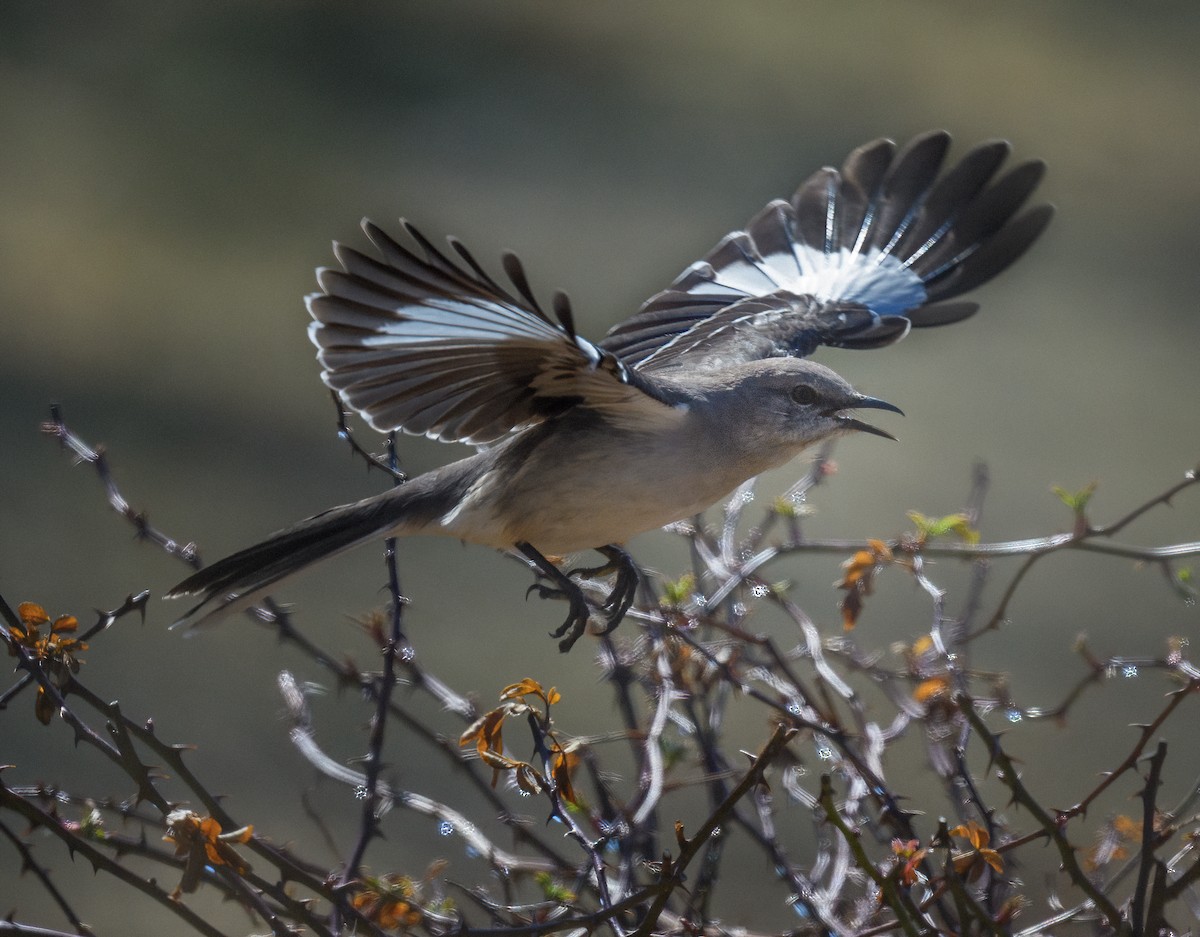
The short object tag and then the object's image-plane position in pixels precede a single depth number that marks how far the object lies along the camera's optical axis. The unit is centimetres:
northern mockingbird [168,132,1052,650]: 773
